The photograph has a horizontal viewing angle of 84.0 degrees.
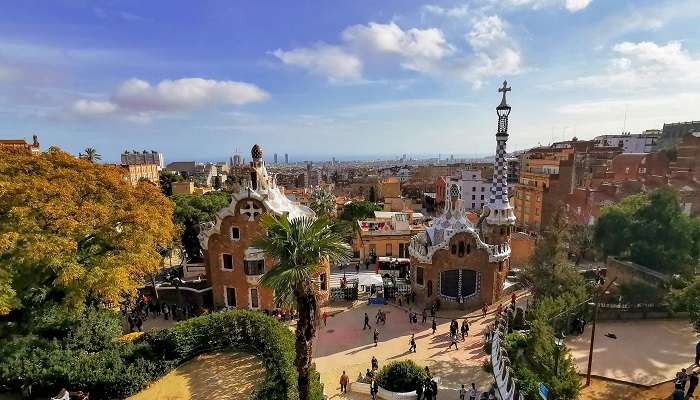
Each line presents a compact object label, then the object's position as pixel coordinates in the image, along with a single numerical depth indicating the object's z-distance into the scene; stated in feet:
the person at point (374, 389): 59.98
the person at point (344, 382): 62.85
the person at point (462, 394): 57.72
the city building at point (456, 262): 96.02
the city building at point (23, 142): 191.72
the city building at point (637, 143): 284.28
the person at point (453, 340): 77.51
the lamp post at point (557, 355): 51.74
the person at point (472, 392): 56.82
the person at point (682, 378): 53.05
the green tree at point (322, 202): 157.69
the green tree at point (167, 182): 237.45
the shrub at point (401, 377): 60.70
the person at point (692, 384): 53.11
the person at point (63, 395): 56.90
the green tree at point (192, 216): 135.33
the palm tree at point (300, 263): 43.21
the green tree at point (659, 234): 88.74
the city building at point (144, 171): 279.38
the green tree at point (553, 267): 81.05
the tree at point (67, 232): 56.29
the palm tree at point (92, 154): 226.17
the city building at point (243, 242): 93.61
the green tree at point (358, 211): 183.32
